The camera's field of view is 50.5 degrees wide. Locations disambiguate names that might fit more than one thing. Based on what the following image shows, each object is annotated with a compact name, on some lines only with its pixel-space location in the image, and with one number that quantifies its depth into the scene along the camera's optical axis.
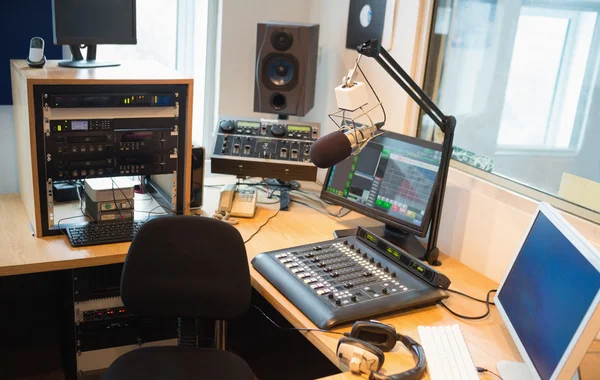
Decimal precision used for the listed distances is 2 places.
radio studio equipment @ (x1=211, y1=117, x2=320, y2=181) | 2.46
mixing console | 1.72
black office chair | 1.86
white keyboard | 1.50
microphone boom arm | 1.87
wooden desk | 1.64
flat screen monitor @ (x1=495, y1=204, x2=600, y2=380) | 1.26
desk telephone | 2.41
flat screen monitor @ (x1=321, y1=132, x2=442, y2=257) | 2.10
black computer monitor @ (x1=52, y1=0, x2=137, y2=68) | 2.16
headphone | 1.49
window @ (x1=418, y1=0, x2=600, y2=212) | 1.79
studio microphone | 1.76
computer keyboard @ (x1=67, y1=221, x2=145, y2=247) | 2.10
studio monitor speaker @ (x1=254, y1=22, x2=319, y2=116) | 2.61
